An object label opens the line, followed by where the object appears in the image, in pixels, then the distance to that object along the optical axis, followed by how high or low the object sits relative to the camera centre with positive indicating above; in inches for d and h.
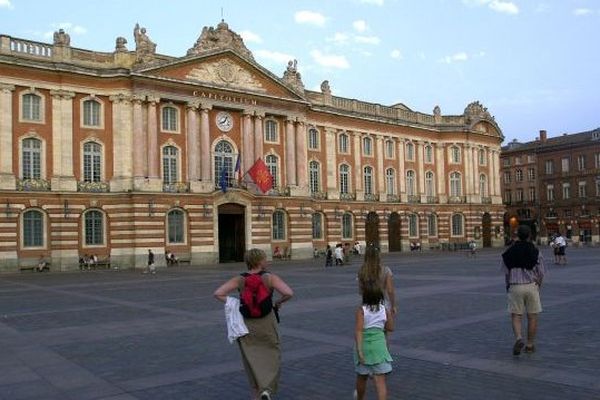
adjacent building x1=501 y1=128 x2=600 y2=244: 3440.0 +221.6
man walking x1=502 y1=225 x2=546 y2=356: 410.0 -37.6
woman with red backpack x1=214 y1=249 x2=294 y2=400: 299.0 -41.7
